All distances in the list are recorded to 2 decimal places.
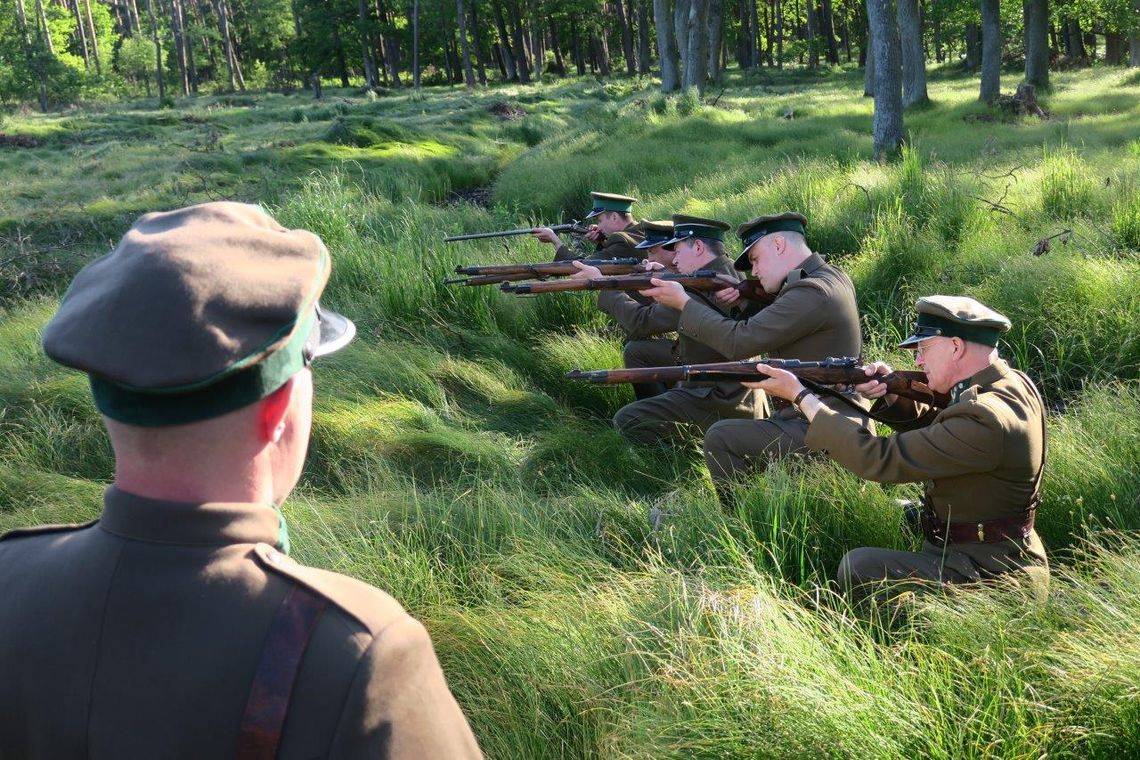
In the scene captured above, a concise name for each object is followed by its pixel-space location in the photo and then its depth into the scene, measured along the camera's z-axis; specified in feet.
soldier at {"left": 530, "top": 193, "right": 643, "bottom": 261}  26.94
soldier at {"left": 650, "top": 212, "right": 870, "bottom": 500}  16.66
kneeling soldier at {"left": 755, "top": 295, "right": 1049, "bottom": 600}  11.53
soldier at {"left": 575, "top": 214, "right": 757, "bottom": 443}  20.01
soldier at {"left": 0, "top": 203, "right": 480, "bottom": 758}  4.02
